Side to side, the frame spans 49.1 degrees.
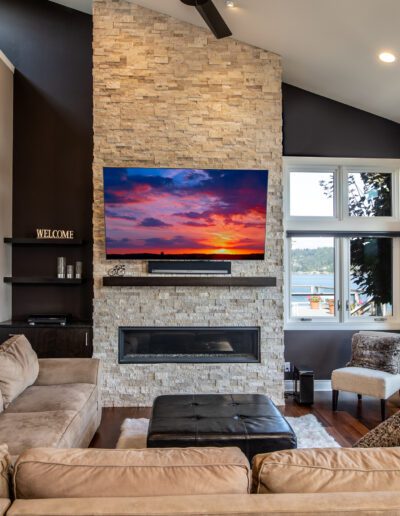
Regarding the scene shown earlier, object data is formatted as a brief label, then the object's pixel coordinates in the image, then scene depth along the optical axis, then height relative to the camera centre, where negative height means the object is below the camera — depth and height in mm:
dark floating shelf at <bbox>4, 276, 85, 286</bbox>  4902 -242
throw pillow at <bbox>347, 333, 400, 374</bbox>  4441 -968
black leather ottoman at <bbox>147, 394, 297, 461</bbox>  2666 -1080
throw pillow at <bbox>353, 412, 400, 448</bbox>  1684 -698
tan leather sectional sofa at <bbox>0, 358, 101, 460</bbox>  2539 -1032
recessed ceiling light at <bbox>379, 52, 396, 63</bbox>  4039 +1897
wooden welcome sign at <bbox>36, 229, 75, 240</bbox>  5070 +288
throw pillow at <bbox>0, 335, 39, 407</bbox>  3135 -834
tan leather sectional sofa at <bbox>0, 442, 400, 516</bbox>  1149 -642
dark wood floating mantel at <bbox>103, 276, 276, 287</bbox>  4656 -236
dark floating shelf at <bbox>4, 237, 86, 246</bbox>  4957 +200
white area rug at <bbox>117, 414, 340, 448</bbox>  3547 -1516
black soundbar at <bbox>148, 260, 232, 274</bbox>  4727 -86
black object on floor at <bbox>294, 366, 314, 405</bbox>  4699 -1375
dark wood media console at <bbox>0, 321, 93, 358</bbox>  4617 -841
